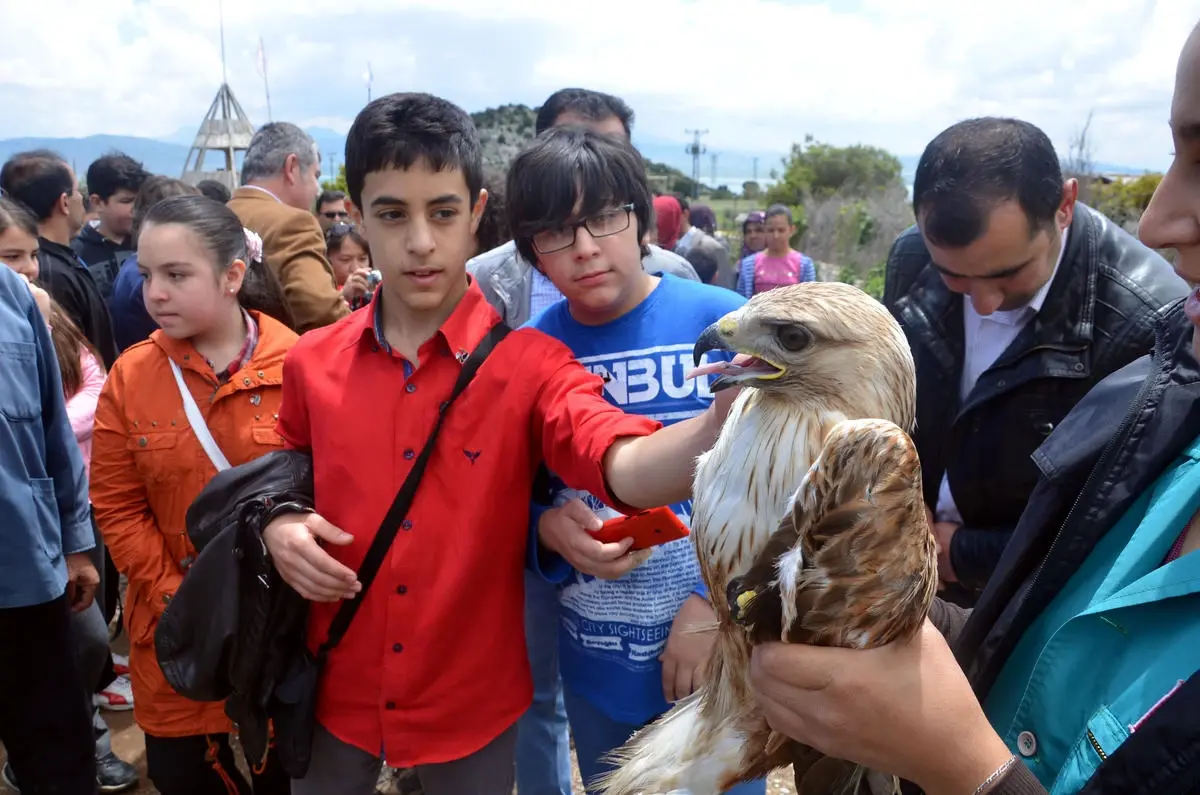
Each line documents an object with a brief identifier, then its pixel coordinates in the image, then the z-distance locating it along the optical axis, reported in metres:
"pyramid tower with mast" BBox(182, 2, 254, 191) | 24.11
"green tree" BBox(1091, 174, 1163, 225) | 15.33
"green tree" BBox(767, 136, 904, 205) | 44.78
